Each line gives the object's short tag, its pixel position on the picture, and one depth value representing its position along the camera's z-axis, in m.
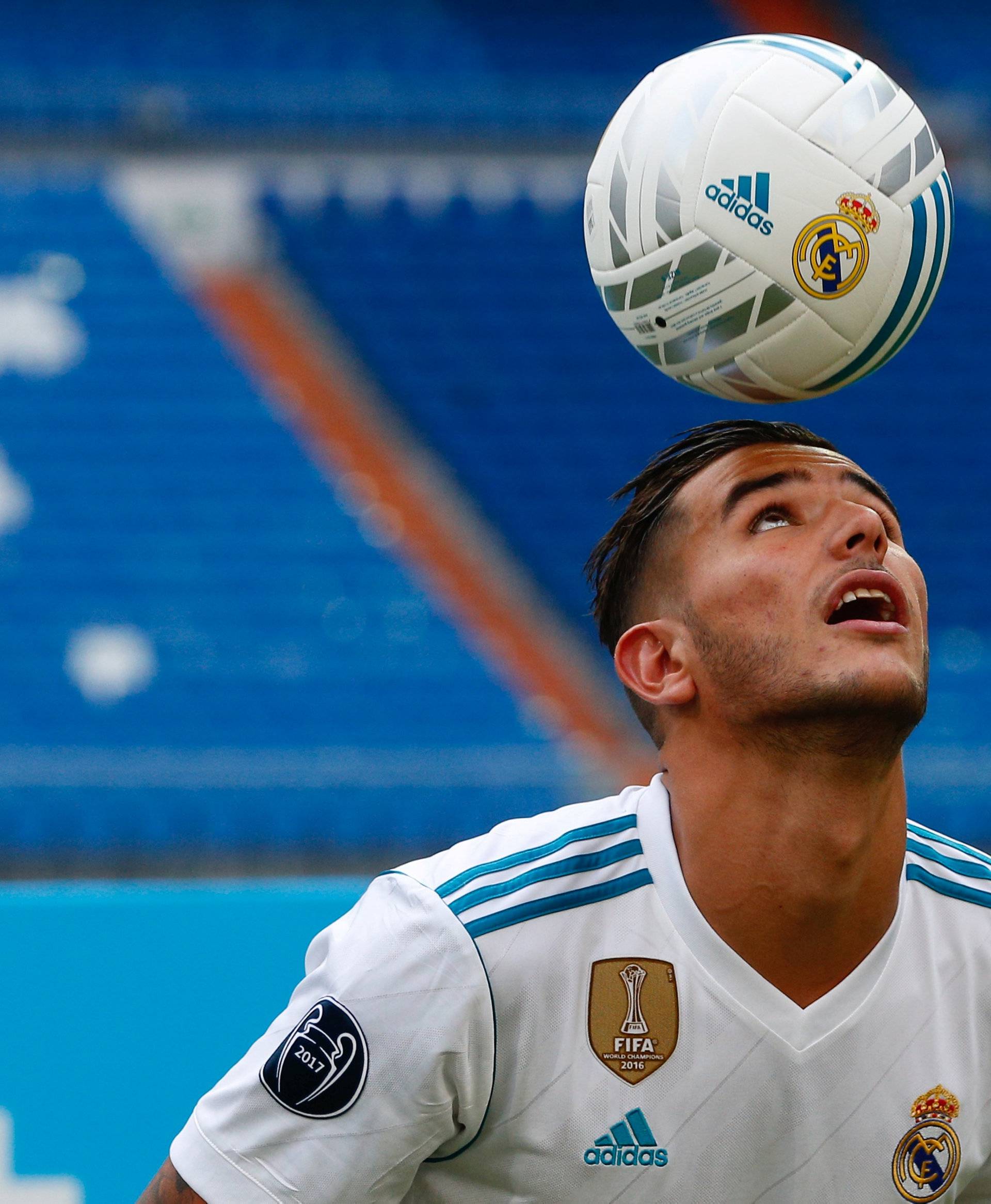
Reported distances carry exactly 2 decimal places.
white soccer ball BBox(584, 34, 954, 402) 4.54
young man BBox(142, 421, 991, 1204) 4.20
